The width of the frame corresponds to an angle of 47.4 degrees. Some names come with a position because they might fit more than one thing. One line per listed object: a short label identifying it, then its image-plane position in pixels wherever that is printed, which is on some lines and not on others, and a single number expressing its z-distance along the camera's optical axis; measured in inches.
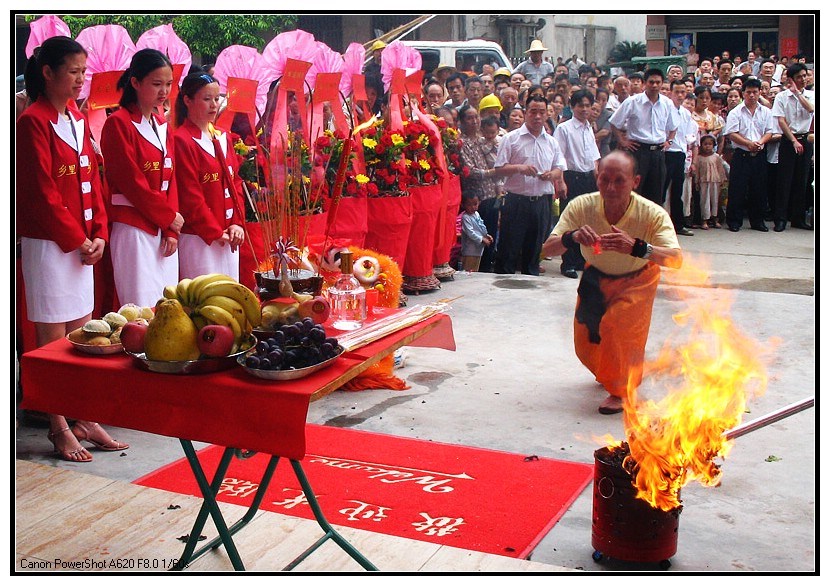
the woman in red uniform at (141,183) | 158.9
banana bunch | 100.3
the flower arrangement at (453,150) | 291.1
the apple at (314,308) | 110.6
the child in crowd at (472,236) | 306.6
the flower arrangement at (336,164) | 233.3
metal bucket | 114.3
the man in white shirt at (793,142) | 396.5
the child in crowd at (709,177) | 399.9
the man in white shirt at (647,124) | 342.6
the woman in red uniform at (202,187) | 174.7
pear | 96.8
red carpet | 128.3
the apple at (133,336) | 100.3
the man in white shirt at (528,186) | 300.7
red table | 93.7
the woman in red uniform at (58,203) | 142.6
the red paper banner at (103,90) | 177.3
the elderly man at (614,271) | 177.0
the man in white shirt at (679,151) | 365.7
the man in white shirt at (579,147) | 327.3
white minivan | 454.6
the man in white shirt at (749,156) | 397.4
